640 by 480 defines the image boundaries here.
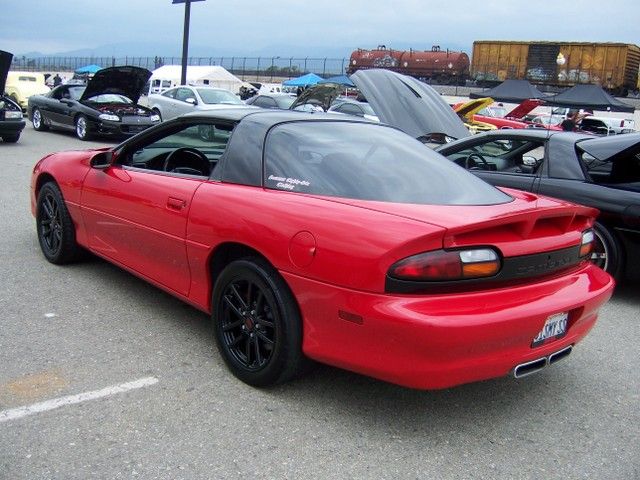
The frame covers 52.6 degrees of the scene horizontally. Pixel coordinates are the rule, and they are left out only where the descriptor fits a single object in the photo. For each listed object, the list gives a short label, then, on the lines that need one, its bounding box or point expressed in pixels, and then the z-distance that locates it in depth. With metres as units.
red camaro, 2.71
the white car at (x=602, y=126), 22.27
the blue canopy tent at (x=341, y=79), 30.47
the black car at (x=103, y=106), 13.81
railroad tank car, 43.22
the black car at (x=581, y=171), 5.14
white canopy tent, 37.18
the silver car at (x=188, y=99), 17.50
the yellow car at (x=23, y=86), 21.84
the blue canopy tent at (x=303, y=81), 39.69
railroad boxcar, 36.62
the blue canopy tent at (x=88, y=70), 54.77
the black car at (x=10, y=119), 13.30
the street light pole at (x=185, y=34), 22.95
